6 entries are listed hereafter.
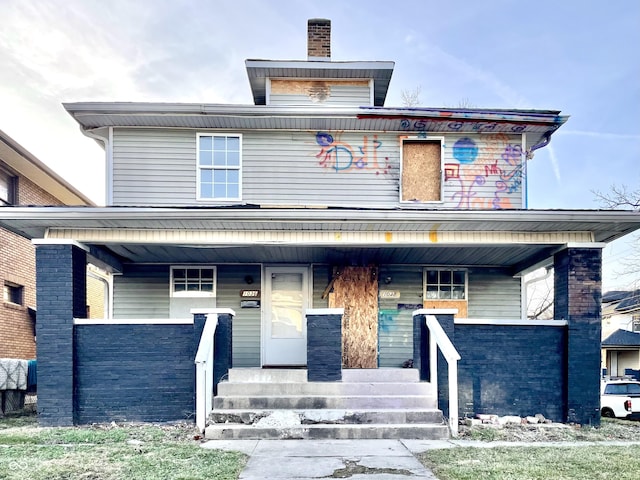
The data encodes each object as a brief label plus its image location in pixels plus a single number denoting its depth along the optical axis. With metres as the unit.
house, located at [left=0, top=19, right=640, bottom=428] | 7.95
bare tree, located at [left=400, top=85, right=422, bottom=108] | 24.78
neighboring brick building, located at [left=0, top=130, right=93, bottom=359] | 13.82
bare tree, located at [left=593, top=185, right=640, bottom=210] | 22.28
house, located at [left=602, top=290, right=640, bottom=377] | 29.17
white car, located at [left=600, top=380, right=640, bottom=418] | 14.04
